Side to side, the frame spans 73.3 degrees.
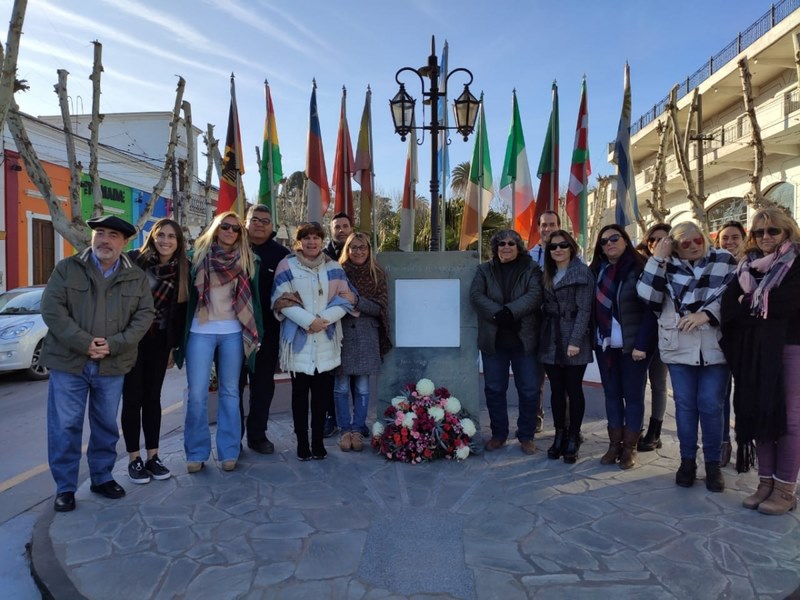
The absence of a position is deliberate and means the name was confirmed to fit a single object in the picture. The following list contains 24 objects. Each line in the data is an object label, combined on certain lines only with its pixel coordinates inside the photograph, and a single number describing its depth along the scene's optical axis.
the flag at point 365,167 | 10.55
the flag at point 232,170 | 9.63
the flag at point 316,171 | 9.78
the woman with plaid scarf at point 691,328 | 3.63
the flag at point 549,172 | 9.26
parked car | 8.02
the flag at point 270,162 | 10.11
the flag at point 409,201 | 10.99
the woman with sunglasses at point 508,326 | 4.32
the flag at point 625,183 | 8.54
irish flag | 9.77
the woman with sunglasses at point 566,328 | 4.16
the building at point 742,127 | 15.44
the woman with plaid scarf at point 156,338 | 3.87
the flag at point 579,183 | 8.95
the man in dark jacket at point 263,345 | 4.46
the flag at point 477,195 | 10.45
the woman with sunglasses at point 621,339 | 3.98
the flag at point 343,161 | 10.51
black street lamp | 7.10
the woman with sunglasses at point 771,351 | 3.30
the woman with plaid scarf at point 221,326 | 3.99
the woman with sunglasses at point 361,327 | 4.47
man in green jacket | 3.39
